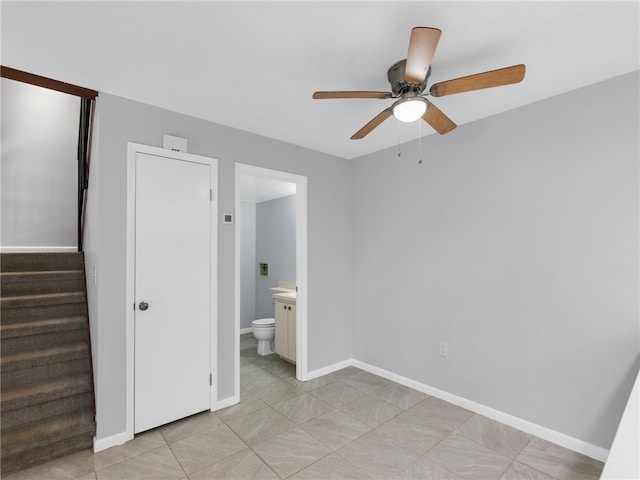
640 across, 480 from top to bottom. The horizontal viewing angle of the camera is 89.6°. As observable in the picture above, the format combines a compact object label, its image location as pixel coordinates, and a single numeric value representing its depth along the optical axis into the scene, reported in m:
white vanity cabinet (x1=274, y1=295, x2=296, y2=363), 3.77
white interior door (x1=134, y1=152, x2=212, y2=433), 2.41
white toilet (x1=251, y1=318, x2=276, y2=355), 4.20
